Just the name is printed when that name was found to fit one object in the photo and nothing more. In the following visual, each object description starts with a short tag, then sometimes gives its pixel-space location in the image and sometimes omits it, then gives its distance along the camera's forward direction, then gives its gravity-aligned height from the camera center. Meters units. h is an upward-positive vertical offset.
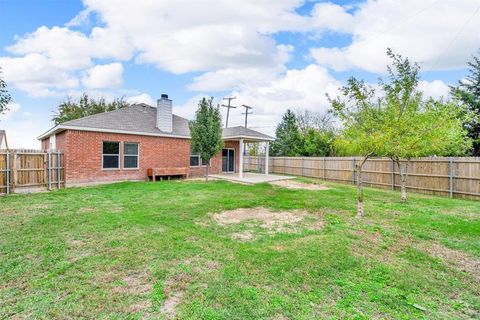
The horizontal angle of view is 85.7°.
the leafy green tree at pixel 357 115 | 7.60 +1.29
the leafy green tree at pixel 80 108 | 28.47 +5.41
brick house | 12.38 +0.62
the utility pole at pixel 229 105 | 29.98 +5.99
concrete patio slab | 14.61 -1.31
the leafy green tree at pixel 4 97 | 10.68 +2.43
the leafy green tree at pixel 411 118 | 7.96 +1.30
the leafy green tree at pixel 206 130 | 13.80 +1.42
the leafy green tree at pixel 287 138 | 25.14 +1.86
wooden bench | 14.52 -0.93
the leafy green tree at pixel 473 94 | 14.84 +3.70
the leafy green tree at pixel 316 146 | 22.41 +0.94
